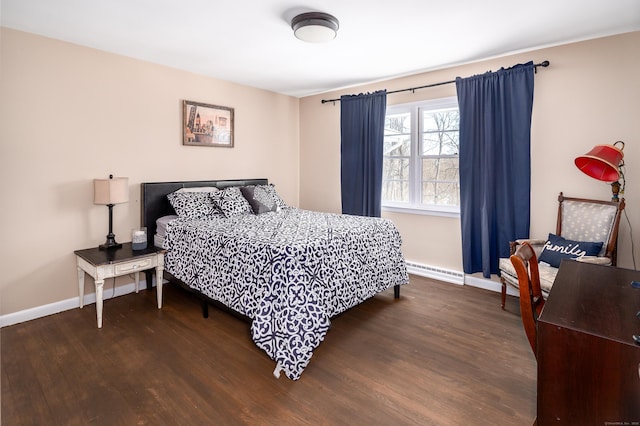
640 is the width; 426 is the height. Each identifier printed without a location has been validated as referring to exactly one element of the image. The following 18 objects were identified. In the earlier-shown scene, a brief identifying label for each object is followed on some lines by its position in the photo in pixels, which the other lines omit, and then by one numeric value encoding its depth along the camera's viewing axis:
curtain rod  3.15
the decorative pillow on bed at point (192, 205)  3.54
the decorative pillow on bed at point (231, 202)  3.72
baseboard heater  3.84
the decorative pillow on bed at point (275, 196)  4.20
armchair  2.70
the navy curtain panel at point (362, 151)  4.32
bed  2.23
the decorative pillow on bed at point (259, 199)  3.92
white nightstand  2.78
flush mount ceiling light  2.51
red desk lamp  2.44
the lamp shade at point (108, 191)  3.07
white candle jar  3.19
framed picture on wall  3.95
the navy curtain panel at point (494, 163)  3.29
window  3.94
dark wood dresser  1.01
